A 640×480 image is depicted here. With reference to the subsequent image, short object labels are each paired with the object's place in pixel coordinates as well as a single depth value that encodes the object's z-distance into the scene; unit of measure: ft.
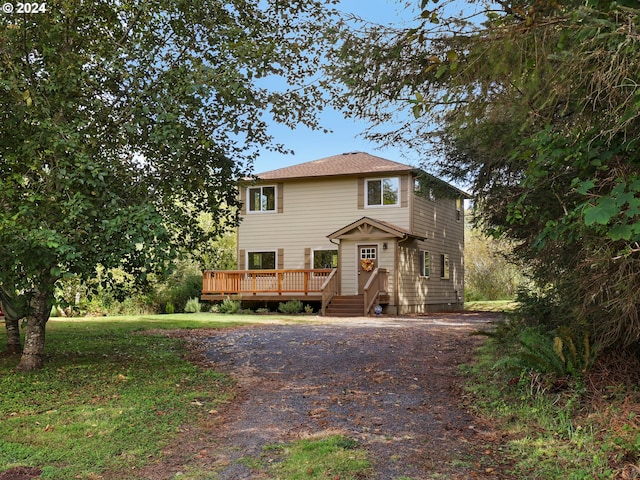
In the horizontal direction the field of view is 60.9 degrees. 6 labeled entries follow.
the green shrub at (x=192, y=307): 63.82
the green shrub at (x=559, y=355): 18.45
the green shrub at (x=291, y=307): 59.77
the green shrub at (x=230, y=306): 62.23
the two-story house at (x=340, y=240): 61.67
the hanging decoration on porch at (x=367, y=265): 61.57
